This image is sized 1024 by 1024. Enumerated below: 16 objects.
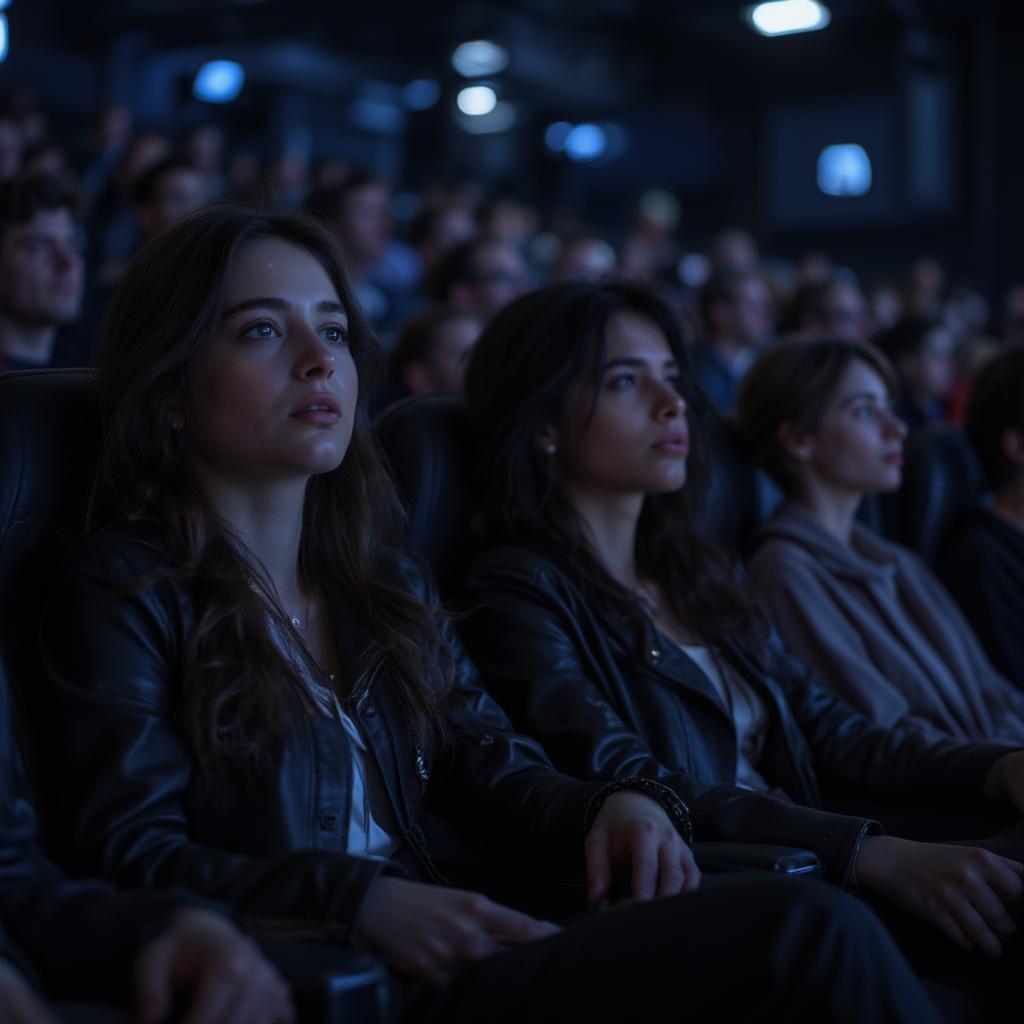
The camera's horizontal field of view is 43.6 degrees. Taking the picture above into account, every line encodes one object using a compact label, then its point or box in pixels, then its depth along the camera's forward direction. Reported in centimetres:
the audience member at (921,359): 447
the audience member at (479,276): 446
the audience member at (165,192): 450
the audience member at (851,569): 230
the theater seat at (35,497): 143
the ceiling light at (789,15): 959
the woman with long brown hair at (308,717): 113
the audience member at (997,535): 259
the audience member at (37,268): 328
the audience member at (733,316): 517
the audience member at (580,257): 551
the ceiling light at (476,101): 1223
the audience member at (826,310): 503
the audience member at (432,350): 353
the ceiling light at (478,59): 1083
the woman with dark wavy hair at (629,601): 178
